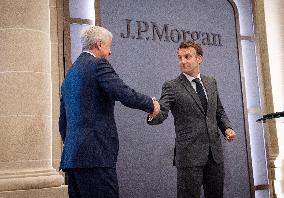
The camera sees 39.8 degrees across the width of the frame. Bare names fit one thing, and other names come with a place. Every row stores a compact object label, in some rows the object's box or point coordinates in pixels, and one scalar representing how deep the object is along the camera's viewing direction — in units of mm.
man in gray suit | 2930
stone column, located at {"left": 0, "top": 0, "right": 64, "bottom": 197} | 3656
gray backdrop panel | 4926
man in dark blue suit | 2586
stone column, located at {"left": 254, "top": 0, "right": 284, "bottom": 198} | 5859
